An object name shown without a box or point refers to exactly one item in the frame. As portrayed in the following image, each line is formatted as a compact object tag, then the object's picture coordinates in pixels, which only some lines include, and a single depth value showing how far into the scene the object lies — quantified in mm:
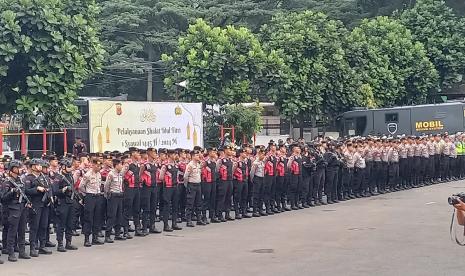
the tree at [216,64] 26578
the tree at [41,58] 19141
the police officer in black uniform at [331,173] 22094
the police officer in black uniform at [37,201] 13586
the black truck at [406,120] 31906
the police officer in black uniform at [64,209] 14273
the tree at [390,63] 33906
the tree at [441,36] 38688
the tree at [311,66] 29875
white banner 21125
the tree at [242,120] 27609
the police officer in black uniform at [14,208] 13141
